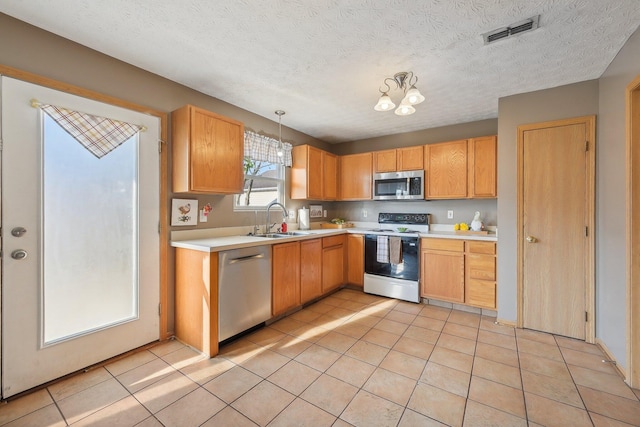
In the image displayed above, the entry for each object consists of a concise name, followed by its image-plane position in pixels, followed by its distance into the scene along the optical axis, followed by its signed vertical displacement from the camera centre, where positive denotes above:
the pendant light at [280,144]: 3.53 +0.91
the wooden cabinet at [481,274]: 2.93 -0.70
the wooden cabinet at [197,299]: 2.14 -0.74
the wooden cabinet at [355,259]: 3.83 -0.69
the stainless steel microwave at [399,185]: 3.68 +0.38
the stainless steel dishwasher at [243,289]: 2.25 -0.70
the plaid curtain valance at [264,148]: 3.16 +0.80
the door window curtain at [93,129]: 1.81 +0.61
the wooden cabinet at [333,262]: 3.51 -0.70
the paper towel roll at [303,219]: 3.96 -0.11
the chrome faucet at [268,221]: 3.30 -0.12
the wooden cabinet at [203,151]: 2.32 +0.55
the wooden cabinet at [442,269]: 3.12 -0.70
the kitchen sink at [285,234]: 3.13 -0.28
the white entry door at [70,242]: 1.65 -0.22
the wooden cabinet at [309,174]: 3.78 +0.56
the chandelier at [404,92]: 2.04 +0.92
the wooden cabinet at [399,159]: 3.71 +0.76
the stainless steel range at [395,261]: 3.38 -0.65
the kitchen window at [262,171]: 3.19 +0.54
